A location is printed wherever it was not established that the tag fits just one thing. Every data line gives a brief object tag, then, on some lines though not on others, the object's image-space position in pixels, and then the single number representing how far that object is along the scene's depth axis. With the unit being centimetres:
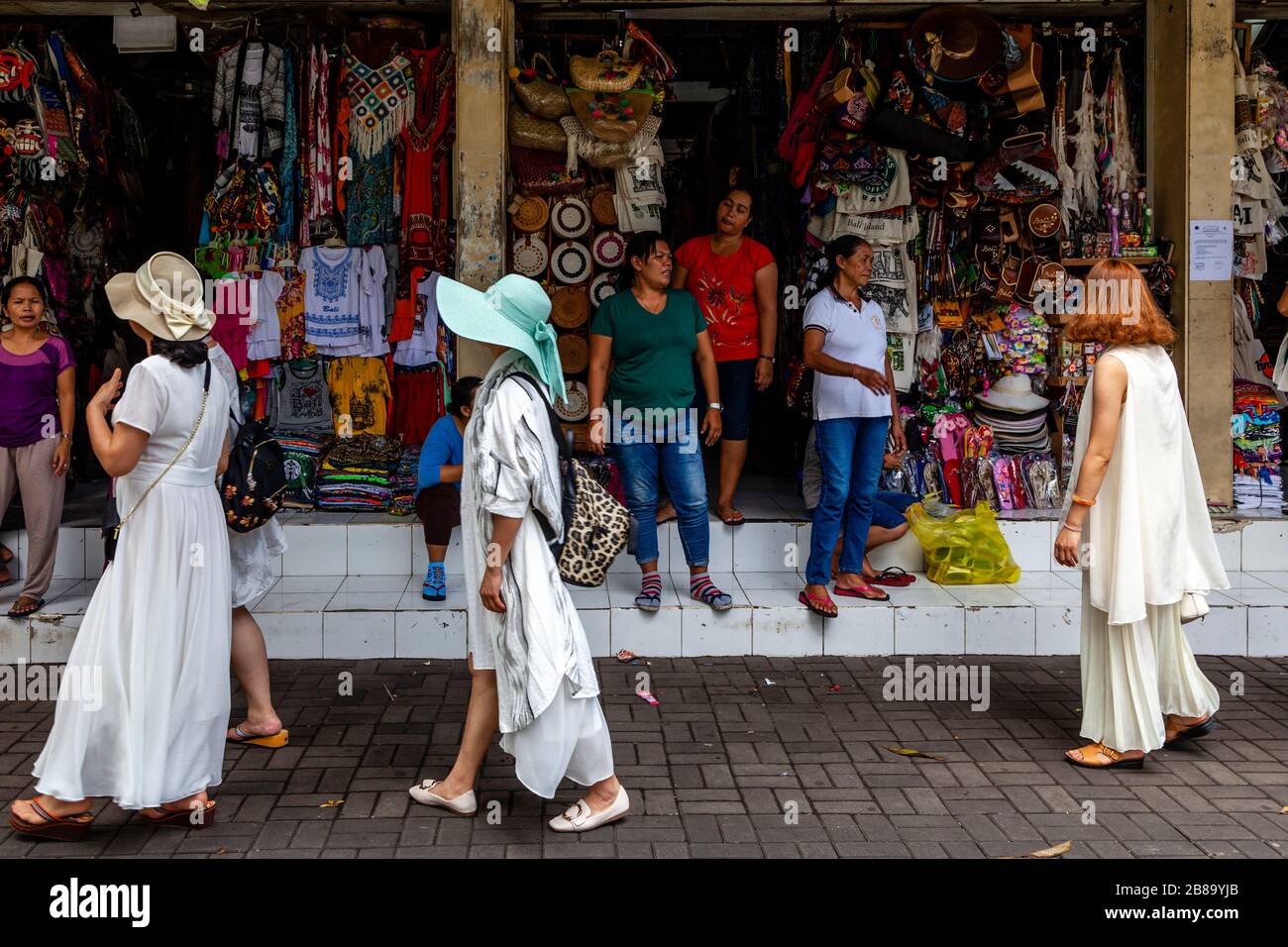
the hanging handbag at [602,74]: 805
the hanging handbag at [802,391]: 838
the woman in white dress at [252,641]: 520
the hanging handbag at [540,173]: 826
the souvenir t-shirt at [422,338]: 869
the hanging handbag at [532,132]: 813
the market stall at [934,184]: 817
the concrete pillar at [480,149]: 756
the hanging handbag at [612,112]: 809
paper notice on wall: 782
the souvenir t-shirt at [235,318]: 860
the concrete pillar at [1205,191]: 779
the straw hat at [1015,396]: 852
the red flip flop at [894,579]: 729
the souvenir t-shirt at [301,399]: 901
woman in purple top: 691
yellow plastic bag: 733
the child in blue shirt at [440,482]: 714
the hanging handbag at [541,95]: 802
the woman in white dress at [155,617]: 427
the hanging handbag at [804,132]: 828
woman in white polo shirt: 672
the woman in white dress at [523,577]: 423
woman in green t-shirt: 690
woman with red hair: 500
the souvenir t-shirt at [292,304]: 875
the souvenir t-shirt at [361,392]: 887
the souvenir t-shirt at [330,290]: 868
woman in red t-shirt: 780
